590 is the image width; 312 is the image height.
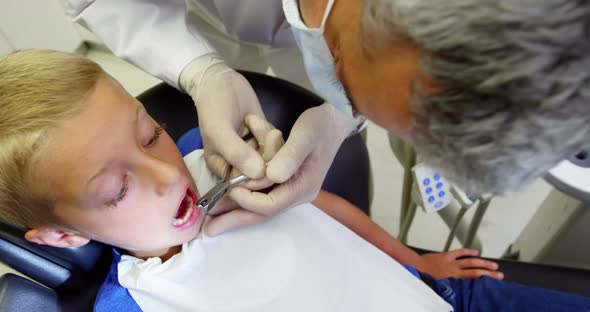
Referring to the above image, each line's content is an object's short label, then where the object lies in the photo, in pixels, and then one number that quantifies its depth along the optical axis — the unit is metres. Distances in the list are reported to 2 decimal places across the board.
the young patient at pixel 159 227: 0.64
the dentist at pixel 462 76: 0.31
